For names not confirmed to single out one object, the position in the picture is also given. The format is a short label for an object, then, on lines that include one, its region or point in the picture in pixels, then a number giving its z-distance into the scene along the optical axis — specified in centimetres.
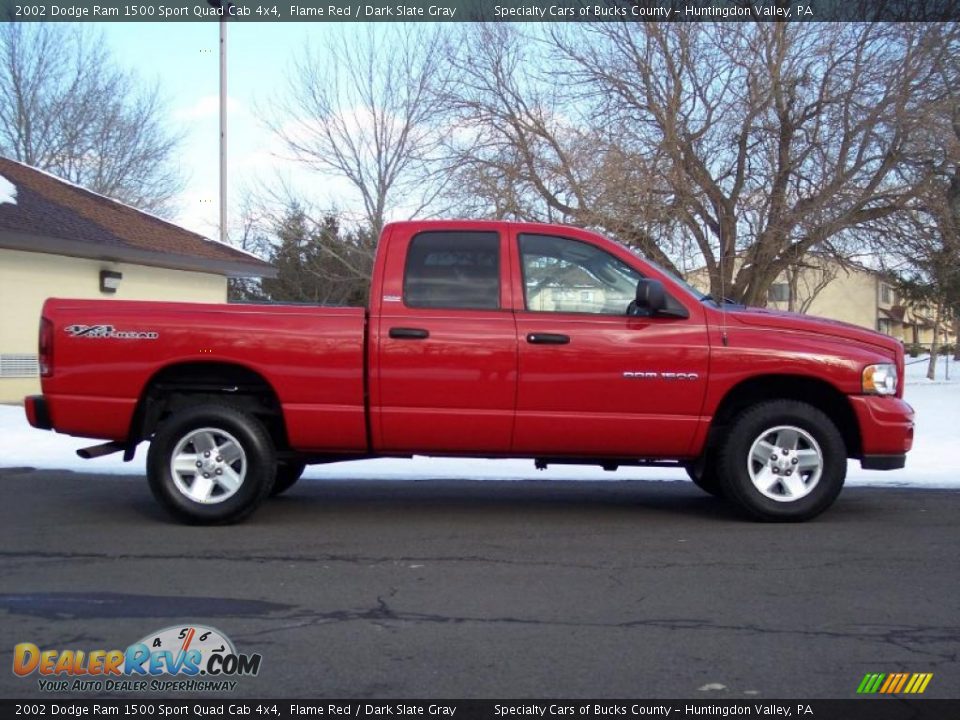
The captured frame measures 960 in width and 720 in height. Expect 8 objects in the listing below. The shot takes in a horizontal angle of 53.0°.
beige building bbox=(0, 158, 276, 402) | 1573
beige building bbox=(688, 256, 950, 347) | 4606
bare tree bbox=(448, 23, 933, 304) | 1742
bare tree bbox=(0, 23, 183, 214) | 3075
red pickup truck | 646
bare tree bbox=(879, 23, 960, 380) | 1681
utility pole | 2233
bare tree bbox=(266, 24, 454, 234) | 2642
